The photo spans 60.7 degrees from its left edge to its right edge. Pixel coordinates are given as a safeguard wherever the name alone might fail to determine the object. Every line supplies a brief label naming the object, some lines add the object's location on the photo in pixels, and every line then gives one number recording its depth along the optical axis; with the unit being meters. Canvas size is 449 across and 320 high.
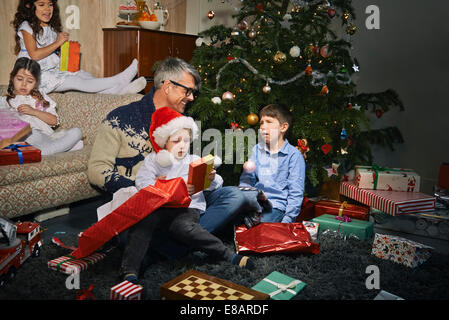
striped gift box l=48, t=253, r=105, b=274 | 1.86
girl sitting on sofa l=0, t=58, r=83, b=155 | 2.82
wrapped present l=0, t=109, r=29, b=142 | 2.63
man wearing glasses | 2.14
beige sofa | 2.36
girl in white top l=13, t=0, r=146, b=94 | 3.19
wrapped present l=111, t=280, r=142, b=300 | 1.60
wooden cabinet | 3.79
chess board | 1.60
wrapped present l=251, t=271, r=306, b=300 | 1.72
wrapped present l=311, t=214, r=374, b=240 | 2.45
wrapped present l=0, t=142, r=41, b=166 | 2.41
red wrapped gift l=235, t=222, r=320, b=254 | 2.12
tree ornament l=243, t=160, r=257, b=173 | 2.49
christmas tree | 2.58
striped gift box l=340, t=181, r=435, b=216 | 2.62
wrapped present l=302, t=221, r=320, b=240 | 2.43
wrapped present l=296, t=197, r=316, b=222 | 2.76
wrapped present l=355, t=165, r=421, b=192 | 2.83
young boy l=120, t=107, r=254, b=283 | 1.84
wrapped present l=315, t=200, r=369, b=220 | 2.70
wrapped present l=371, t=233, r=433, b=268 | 2.09
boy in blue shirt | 2.48
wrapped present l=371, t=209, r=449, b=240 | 2.62
